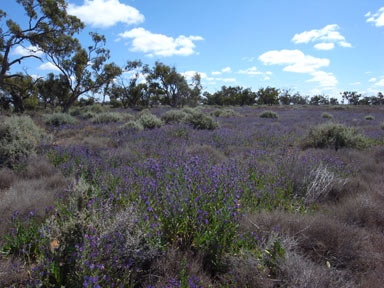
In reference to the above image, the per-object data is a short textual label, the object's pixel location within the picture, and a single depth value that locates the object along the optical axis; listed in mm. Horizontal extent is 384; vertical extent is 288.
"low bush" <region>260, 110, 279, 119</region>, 18781
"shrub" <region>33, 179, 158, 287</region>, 1825
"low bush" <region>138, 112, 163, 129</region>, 10551
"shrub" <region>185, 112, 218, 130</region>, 10555
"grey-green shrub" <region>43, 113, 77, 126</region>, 12461
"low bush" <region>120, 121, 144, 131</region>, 9577
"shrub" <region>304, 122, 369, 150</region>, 7227
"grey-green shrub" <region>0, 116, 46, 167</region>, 5051
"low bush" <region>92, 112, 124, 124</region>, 13493
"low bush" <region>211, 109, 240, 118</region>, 18495
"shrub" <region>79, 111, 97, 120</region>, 17172
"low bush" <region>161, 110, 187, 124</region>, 12928
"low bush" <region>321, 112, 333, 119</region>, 17683
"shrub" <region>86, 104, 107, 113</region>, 24534
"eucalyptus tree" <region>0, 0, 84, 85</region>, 16781
